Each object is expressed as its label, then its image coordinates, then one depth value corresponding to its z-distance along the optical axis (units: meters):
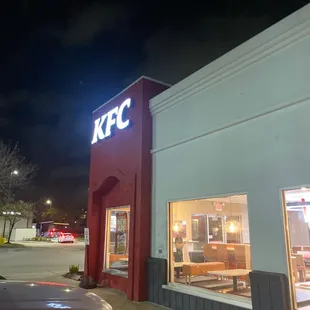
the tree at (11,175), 26.08
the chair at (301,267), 7.27
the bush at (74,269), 12.72
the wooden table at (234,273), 7.12
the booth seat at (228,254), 7.57
